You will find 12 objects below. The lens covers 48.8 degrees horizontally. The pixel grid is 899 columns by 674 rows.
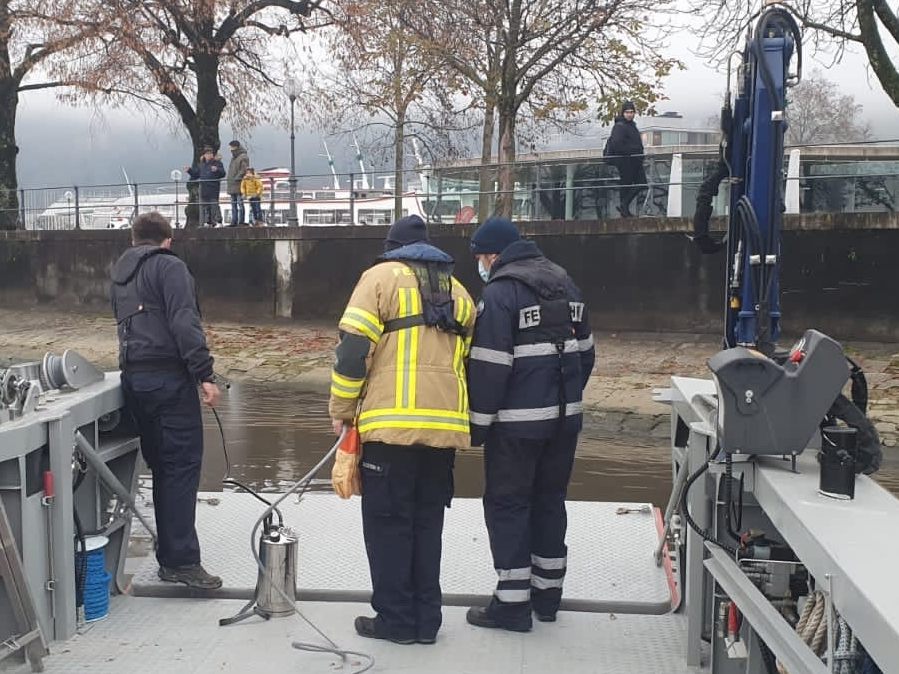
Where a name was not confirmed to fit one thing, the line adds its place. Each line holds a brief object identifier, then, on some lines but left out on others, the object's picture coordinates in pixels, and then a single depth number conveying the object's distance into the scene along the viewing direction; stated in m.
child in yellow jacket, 20.33
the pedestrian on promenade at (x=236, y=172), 20.30
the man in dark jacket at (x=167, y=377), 4.37
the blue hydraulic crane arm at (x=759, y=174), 5.22
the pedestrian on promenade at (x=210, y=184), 20.70
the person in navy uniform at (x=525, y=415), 3.98
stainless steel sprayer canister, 4.20
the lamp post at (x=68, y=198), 23.39
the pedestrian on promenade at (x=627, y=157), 15.79
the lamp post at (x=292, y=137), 20.03
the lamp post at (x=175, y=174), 27.70
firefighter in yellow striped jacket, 3.81
